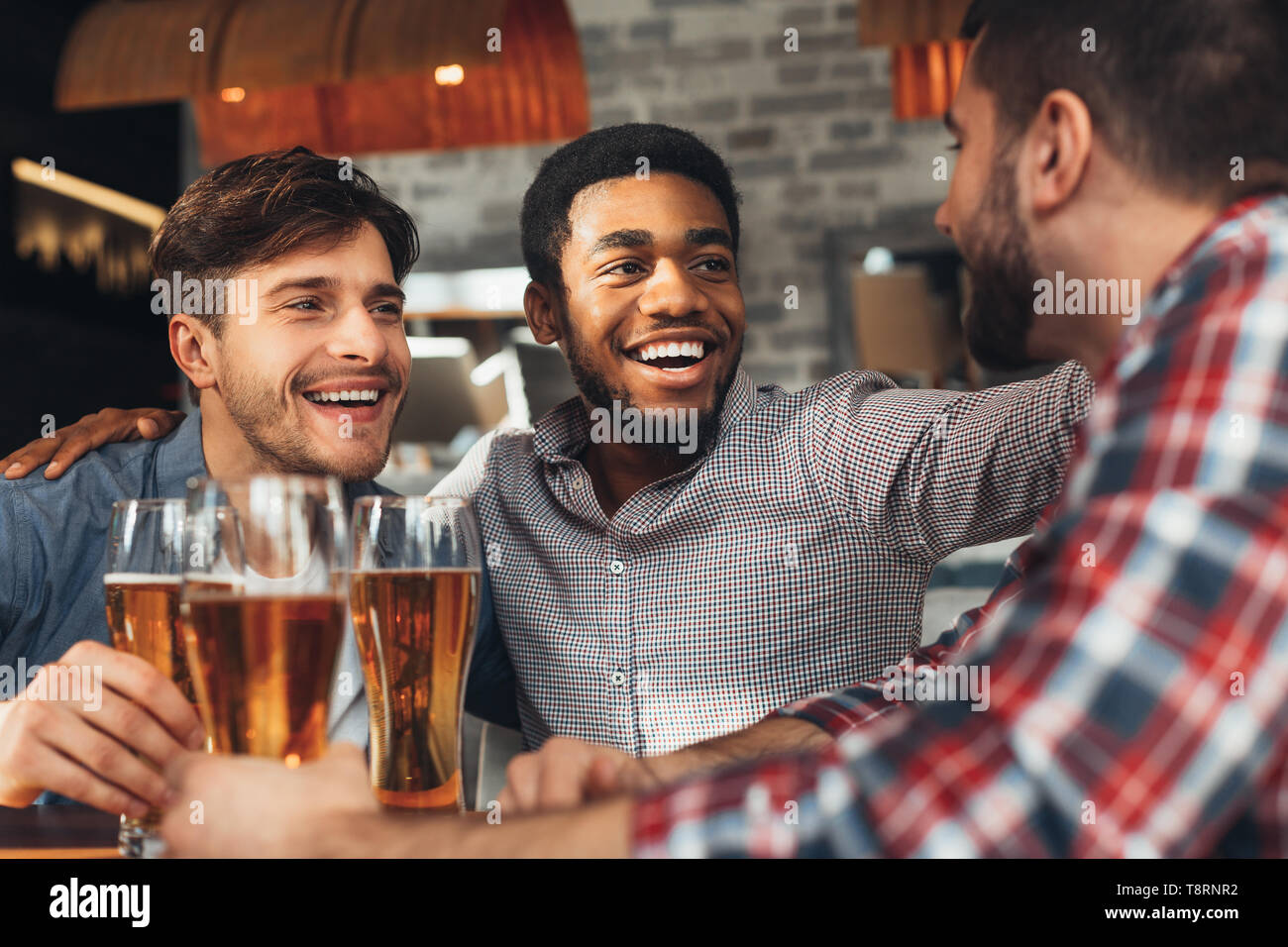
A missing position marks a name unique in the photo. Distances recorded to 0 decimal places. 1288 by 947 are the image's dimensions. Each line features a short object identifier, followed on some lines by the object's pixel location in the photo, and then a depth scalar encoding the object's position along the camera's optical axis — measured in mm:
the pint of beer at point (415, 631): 802
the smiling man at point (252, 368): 1264
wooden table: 796
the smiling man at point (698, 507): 1340
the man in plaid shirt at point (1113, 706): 480
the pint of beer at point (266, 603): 660
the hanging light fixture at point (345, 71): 2555
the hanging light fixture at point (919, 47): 2590
